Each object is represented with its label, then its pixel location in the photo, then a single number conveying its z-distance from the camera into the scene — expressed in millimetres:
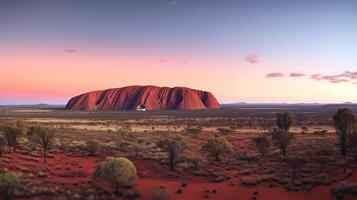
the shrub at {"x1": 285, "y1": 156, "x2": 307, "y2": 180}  22097
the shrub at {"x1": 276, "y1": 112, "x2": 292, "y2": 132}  40562
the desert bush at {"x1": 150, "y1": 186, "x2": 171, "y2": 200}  17359
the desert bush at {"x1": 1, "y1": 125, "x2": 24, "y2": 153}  28938
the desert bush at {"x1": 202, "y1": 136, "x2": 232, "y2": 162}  27938
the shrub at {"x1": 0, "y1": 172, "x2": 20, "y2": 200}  16906
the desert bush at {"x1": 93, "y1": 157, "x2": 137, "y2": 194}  19203
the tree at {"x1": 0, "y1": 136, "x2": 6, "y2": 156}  27797
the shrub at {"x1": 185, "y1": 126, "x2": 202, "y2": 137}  45100
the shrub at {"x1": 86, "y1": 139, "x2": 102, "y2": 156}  30184
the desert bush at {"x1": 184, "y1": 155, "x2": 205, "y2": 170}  25391
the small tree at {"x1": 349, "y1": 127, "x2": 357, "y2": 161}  26245
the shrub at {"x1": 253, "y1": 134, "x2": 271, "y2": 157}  28688
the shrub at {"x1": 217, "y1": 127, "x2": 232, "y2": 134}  50069
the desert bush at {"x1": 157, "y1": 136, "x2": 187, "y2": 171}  25250
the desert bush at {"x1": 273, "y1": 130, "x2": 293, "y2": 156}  29250
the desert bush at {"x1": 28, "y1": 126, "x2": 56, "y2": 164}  27172
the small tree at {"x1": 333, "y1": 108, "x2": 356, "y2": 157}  29000
